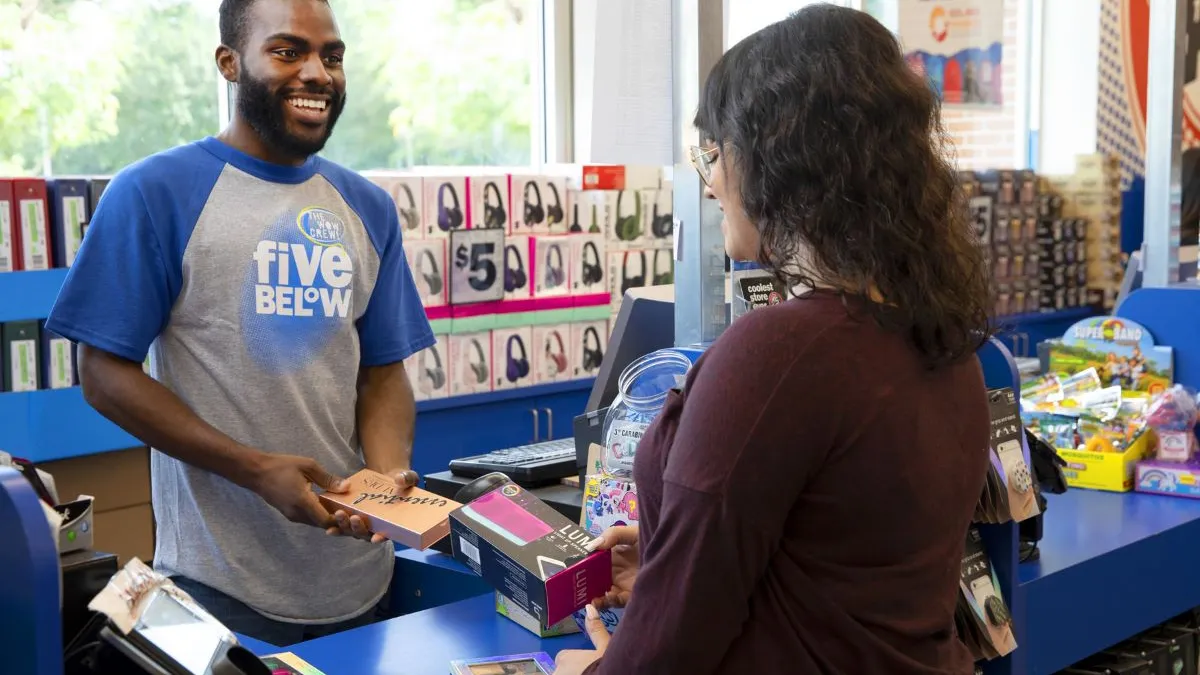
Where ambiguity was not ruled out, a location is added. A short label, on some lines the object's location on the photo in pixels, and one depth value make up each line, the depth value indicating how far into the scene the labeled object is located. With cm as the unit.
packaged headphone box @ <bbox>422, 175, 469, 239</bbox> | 495
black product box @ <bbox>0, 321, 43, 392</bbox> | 401
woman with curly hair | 128
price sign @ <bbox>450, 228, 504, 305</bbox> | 502
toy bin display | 320
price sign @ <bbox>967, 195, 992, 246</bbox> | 690
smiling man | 212
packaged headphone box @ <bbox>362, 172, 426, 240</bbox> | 482
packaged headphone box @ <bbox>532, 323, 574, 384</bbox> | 538
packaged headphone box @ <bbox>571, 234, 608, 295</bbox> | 546
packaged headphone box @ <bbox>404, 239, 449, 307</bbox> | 488
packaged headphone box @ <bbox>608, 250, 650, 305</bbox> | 562
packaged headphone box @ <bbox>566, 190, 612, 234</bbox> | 543
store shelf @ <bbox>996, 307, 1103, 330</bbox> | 726
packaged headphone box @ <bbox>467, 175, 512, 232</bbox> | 509
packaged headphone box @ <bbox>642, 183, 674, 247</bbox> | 577
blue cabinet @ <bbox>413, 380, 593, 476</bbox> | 504
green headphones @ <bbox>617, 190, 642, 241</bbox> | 564
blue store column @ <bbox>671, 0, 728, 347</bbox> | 234
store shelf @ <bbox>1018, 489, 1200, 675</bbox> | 247
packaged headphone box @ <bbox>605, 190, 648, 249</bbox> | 560
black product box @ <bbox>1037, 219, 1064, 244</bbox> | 731
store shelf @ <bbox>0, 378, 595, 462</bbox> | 402
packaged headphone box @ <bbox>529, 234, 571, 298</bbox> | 531
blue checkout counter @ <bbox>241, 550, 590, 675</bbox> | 190
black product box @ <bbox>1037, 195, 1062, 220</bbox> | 738
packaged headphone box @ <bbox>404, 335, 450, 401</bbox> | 488
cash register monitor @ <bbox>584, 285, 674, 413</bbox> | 270
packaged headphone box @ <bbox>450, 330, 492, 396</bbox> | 507
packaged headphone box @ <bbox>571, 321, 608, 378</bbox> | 555
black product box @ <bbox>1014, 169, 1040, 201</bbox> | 723
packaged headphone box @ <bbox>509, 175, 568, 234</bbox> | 525
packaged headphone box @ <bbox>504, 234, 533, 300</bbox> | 522
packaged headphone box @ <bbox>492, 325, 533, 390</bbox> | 523
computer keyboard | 254
